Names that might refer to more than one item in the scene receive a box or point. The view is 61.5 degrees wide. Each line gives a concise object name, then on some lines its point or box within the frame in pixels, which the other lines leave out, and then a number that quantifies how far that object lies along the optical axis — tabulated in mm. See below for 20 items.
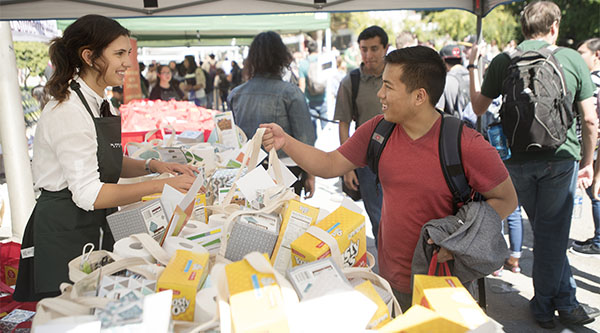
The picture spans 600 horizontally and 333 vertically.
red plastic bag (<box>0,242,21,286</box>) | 3182
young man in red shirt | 2066
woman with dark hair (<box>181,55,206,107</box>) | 14172
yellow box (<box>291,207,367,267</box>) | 1536
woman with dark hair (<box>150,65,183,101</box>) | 11508
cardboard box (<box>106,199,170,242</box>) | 1923
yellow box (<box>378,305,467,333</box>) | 1198
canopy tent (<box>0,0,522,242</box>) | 4027
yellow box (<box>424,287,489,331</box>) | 1202
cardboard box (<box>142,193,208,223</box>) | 2209
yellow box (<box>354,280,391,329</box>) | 1293
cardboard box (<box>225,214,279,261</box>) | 1620
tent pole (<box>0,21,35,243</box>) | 4227
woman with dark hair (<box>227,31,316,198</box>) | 4027
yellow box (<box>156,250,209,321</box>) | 1339
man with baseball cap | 5562
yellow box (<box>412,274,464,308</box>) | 1342
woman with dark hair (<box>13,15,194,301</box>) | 2051
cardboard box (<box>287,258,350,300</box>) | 1285
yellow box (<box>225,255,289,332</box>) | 1161
